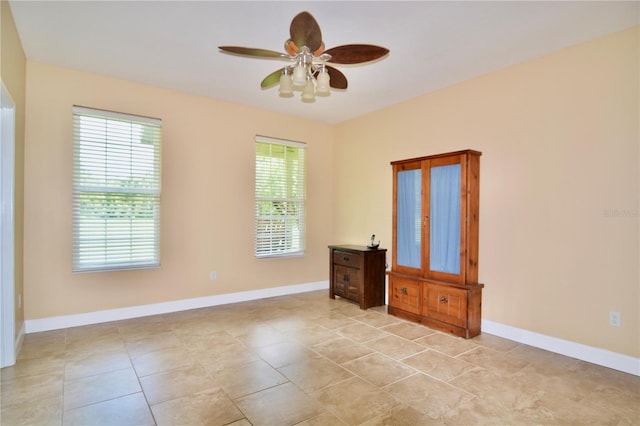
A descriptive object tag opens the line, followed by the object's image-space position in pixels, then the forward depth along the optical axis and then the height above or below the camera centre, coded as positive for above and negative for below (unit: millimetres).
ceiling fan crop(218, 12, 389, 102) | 2145 +1124
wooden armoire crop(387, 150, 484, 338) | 3523 -332
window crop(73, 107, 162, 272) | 3775 +249
